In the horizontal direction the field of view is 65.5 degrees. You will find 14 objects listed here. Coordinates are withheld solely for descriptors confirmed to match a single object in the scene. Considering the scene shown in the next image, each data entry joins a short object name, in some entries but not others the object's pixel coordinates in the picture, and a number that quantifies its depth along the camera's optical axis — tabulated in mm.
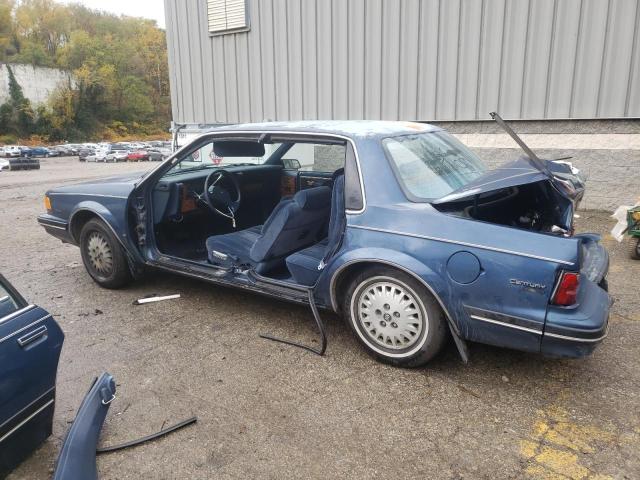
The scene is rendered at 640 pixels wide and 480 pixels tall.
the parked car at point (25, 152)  43738
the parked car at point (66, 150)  48409
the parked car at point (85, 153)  39391
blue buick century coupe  2678
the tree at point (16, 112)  61500
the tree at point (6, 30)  82750
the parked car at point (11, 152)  43094
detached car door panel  2123
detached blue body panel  2189
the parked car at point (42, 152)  45812
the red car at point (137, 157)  38781
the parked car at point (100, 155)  37688
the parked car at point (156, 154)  37878
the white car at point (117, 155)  37812
